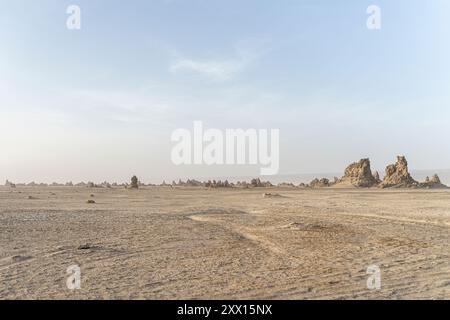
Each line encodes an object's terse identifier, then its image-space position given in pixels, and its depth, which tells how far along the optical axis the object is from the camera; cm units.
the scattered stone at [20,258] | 1120
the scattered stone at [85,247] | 1286
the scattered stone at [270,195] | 4428
